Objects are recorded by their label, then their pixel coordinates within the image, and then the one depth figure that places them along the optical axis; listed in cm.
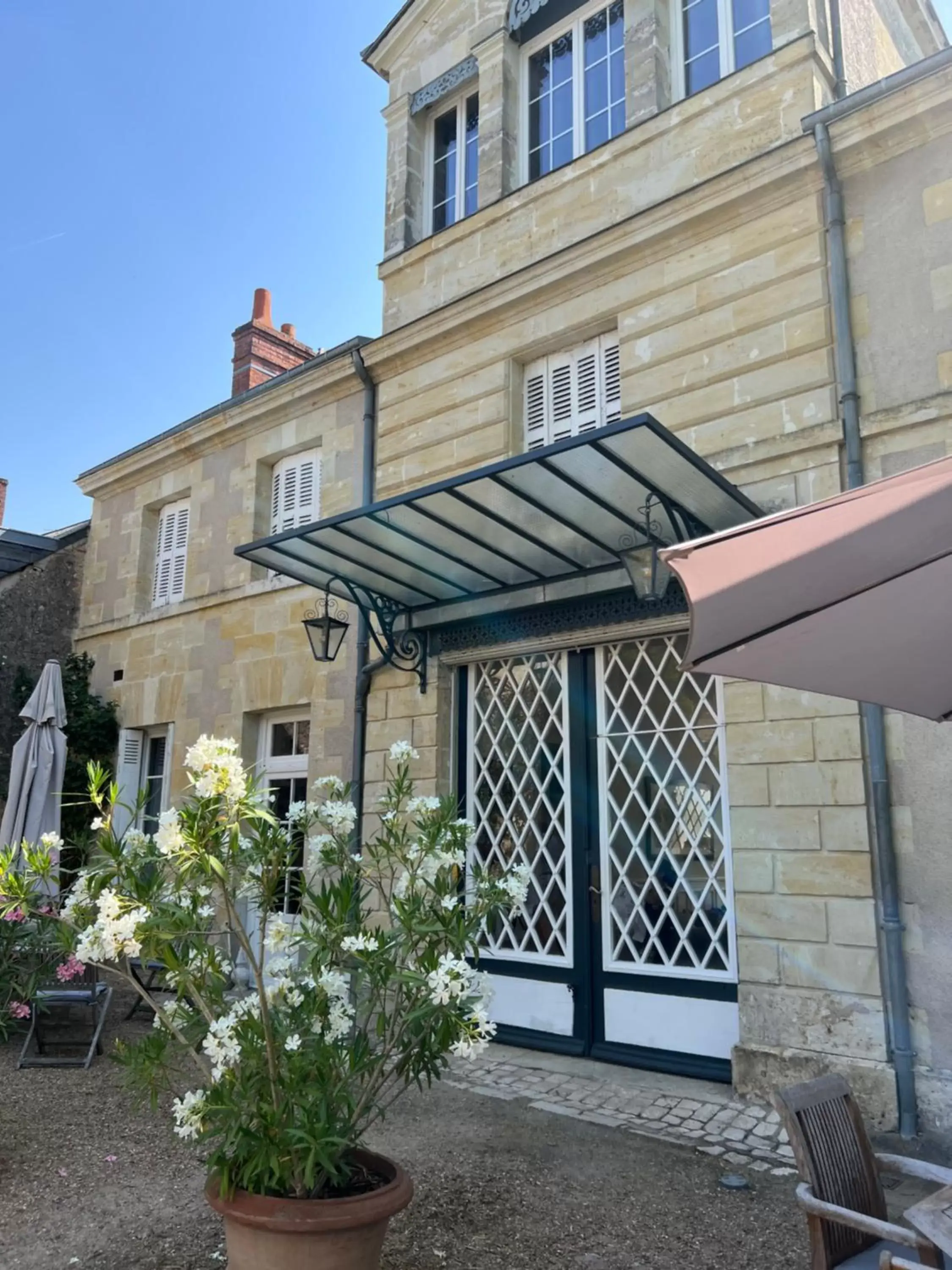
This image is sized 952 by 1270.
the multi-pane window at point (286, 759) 834
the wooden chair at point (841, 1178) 234
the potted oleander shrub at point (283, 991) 269
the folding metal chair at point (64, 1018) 589
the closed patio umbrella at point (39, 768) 732
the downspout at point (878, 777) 460
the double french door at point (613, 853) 565
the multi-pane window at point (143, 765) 965
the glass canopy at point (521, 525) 498
